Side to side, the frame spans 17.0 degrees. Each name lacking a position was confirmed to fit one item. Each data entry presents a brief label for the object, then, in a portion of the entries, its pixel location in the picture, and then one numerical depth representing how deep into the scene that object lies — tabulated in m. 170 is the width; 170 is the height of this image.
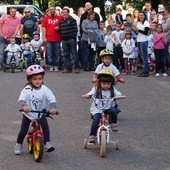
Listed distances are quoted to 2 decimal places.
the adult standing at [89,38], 17.31
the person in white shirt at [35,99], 7.83
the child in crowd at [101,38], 17.73
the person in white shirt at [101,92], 8.38
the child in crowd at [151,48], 17.23
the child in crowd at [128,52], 16.95
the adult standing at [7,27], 18.30
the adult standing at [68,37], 17.20
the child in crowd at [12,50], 17.88
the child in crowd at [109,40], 17.72
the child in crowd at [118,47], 17.50
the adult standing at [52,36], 17.62
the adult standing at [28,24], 18.80
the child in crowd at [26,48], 18.28
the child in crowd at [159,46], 16.52
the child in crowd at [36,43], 18.31
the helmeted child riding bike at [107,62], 10.25
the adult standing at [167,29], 16.61
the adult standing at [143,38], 16.33
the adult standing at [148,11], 18.52
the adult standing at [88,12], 17.55
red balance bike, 7.67
